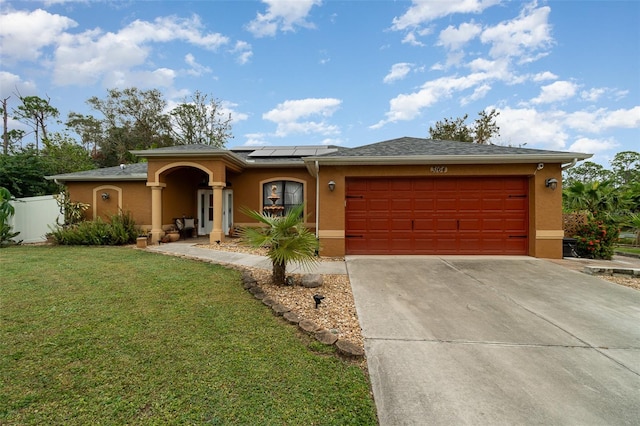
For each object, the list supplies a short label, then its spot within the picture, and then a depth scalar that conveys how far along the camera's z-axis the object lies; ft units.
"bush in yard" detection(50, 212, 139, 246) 32.83
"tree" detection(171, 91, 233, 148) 78.64
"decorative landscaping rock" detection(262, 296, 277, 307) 13.53
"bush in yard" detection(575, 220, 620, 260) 26.86
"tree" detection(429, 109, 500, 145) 73.56
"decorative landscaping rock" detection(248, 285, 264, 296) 15.35
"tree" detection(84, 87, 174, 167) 82.69
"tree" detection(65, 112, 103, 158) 88.33
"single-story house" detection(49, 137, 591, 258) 24.72
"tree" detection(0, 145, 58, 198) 42.63
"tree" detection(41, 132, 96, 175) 65.10
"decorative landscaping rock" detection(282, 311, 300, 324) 11.64
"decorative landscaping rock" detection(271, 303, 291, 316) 12.50
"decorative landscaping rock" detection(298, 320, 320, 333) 10.76
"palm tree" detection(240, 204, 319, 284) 15.25
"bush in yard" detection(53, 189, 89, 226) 36.17
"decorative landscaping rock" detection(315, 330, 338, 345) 9.95
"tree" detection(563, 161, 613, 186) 118.73
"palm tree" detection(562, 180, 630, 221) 32.35
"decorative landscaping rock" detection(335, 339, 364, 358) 9.20
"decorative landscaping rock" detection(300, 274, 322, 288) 16.39
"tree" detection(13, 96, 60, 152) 78.43
